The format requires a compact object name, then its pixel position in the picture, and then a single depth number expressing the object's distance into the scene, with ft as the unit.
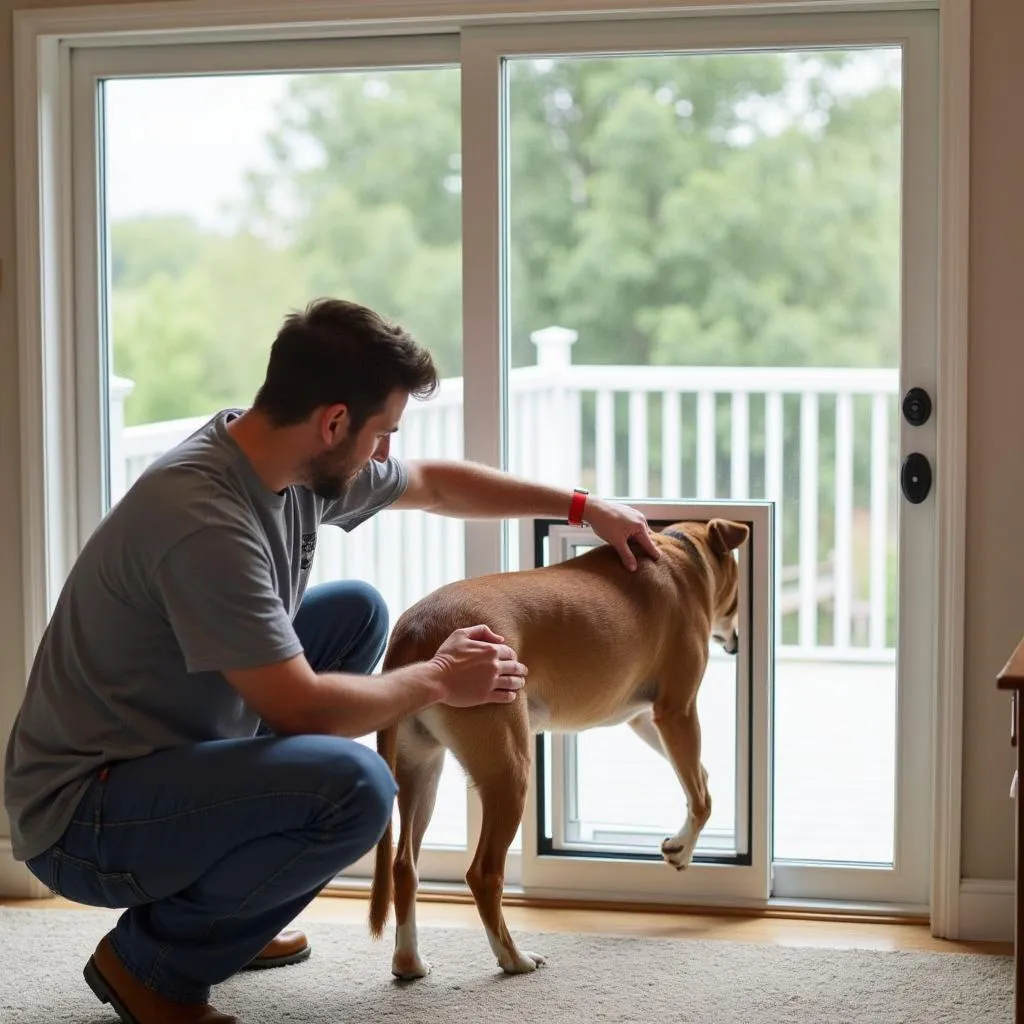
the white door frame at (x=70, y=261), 8.63
